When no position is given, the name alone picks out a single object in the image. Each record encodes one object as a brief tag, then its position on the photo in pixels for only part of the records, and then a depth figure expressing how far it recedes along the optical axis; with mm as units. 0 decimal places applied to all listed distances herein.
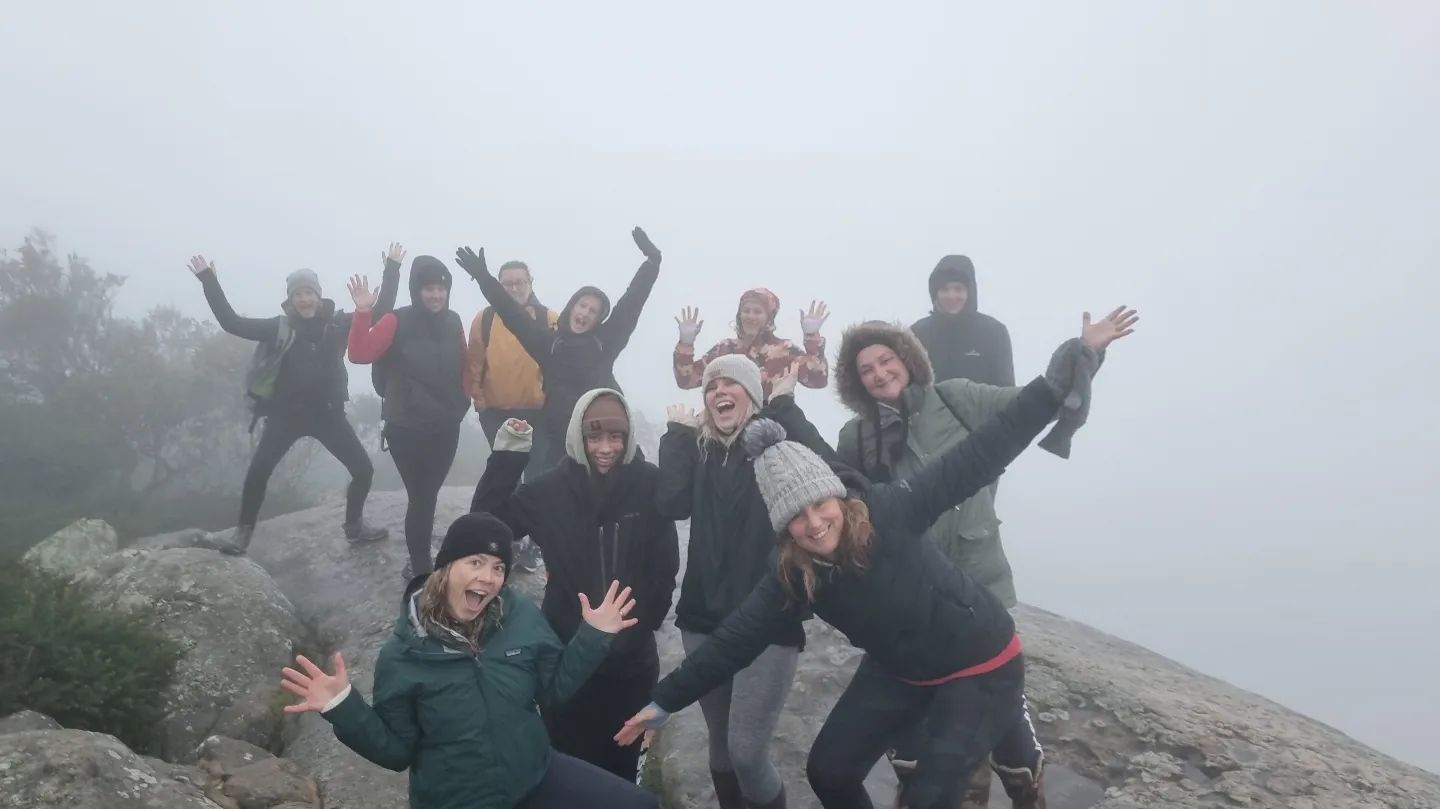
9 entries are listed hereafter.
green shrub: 5066
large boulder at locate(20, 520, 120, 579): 9492
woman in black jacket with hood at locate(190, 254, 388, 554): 8586
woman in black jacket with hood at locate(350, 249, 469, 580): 7848
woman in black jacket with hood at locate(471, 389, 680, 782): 4648
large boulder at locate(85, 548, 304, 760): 6277
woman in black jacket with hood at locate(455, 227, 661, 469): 7203
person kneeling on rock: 3742
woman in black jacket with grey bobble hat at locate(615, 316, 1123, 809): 3943
